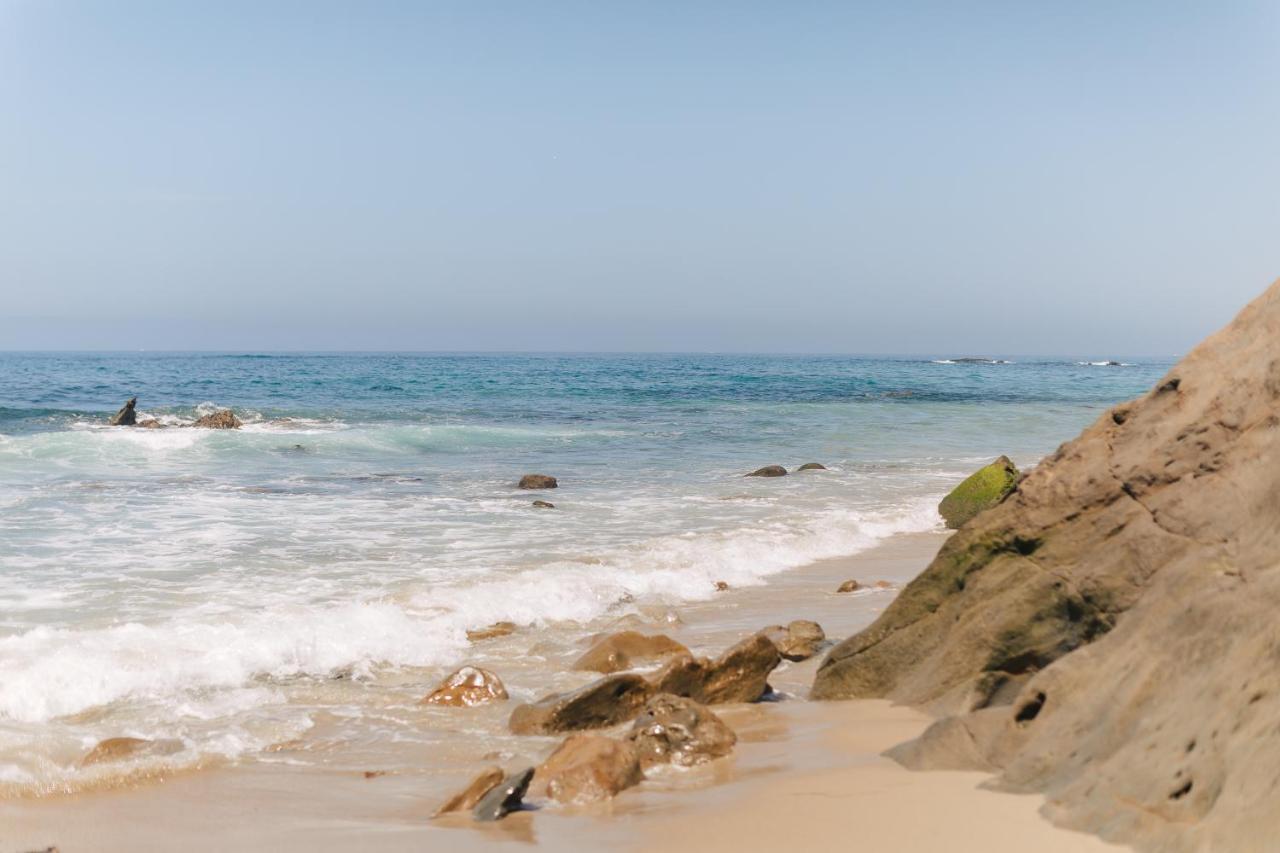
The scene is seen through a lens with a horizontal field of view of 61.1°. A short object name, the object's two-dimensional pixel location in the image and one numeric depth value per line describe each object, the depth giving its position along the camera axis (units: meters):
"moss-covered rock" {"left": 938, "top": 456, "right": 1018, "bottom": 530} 13.65
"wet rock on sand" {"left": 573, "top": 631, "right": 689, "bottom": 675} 7.28
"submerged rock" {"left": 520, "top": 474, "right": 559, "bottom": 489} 16.70
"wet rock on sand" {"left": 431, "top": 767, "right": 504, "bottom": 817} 4.62
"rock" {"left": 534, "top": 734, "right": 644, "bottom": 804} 4.66
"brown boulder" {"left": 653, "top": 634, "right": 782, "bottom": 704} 6.25
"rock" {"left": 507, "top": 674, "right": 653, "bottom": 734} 5.88
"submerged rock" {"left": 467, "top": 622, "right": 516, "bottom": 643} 8.23
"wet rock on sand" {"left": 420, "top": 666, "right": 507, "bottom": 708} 6.48
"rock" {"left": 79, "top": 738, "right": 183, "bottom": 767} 5.43
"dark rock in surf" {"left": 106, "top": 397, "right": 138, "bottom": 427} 27.26
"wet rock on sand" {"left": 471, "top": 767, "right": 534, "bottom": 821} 4.41
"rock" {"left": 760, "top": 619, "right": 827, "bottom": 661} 7.43
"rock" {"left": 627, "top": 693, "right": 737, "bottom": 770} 5.12
